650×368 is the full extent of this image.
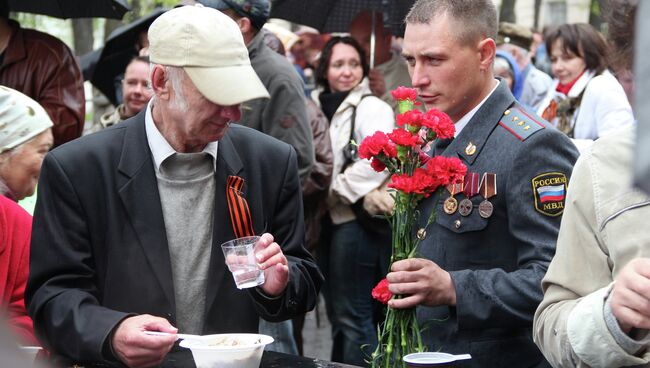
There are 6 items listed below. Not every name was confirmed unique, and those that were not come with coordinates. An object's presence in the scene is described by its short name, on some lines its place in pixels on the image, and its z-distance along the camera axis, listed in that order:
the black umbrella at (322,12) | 8.59
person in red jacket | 3.85
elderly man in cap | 3.24
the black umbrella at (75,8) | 7.14
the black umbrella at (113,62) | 8.60
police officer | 3.40
